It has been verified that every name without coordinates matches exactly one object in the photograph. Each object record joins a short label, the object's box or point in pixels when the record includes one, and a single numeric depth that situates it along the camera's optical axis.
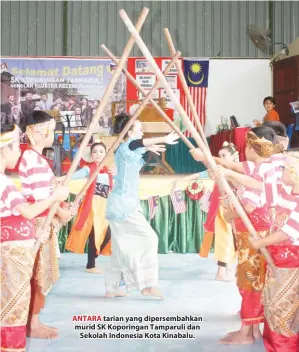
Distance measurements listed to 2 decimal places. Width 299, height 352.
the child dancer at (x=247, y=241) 2.89
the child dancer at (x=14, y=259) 2.40
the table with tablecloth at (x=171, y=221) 5.95
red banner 10.44
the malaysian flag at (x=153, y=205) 5.93
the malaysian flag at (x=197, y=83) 10.75
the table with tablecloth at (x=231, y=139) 8.13
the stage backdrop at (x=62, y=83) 10.32
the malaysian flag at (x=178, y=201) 5.96
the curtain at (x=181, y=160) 10.94
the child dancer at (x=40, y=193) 2.92
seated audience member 9.07
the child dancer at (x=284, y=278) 2.29
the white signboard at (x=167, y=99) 10.20
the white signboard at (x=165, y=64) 10.52
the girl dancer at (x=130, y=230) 4.02
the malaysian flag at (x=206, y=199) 5.95
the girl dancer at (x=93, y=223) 5.08
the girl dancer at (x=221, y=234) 4.79
